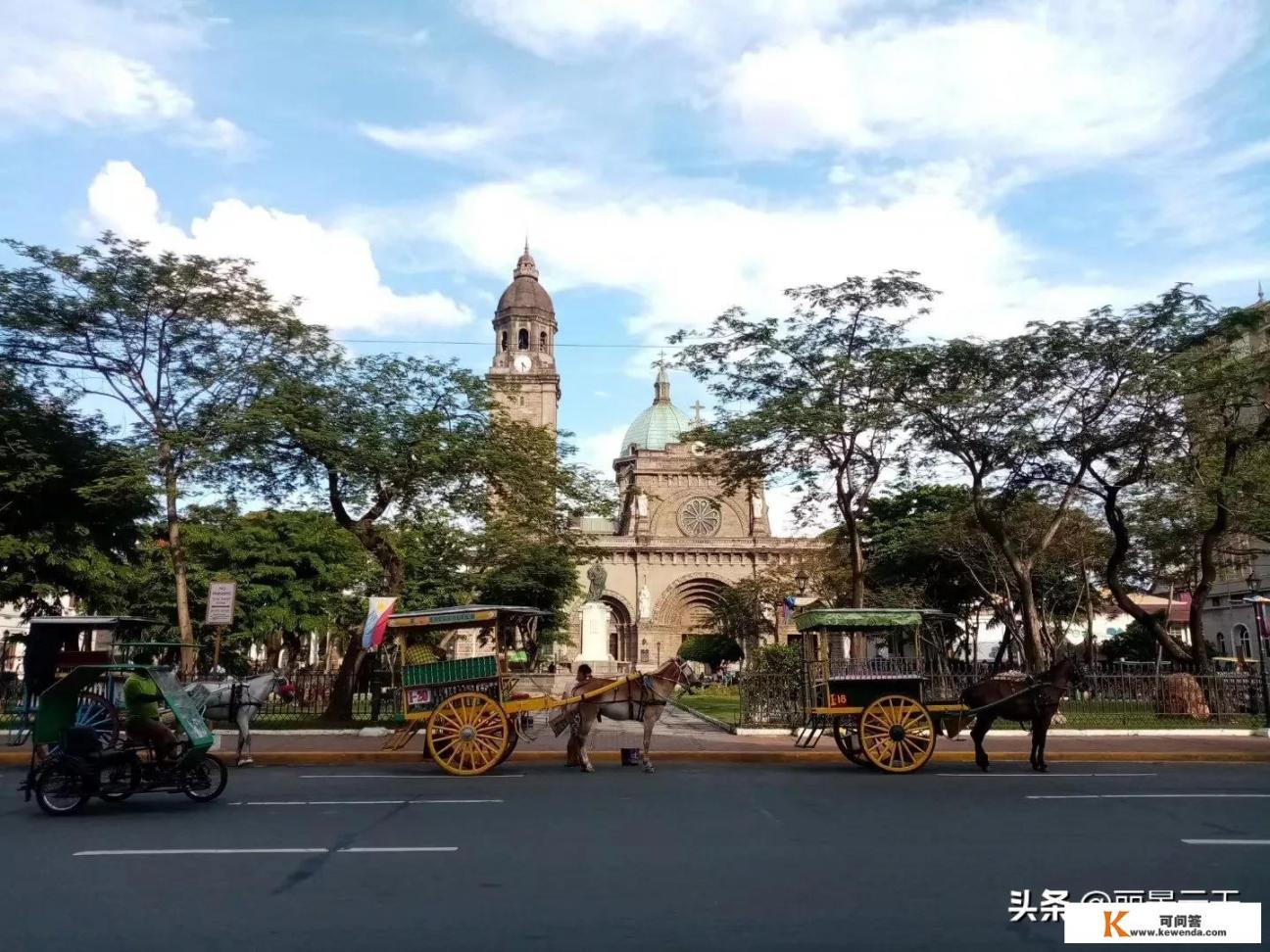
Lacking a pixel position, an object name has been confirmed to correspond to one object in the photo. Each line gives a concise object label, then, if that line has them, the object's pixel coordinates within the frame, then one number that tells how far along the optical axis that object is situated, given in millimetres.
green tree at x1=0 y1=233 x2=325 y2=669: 17812
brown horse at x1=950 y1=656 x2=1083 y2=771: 12883
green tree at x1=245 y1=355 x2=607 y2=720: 18406
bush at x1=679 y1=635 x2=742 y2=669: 56062
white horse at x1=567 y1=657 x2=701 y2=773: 13148
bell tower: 62625
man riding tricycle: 9383
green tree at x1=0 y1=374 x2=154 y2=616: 19812
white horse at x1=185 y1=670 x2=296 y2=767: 13258
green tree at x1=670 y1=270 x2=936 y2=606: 18281
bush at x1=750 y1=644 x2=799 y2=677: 18812
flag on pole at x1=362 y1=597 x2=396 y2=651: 14859
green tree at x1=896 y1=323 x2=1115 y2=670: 18859
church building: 63938
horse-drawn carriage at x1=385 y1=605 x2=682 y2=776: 12742
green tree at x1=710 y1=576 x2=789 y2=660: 48750
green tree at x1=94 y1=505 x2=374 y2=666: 33469
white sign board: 16141
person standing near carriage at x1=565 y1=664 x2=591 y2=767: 13391
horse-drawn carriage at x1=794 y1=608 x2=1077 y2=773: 12766
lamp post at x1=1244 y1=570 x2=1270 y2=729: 18391
